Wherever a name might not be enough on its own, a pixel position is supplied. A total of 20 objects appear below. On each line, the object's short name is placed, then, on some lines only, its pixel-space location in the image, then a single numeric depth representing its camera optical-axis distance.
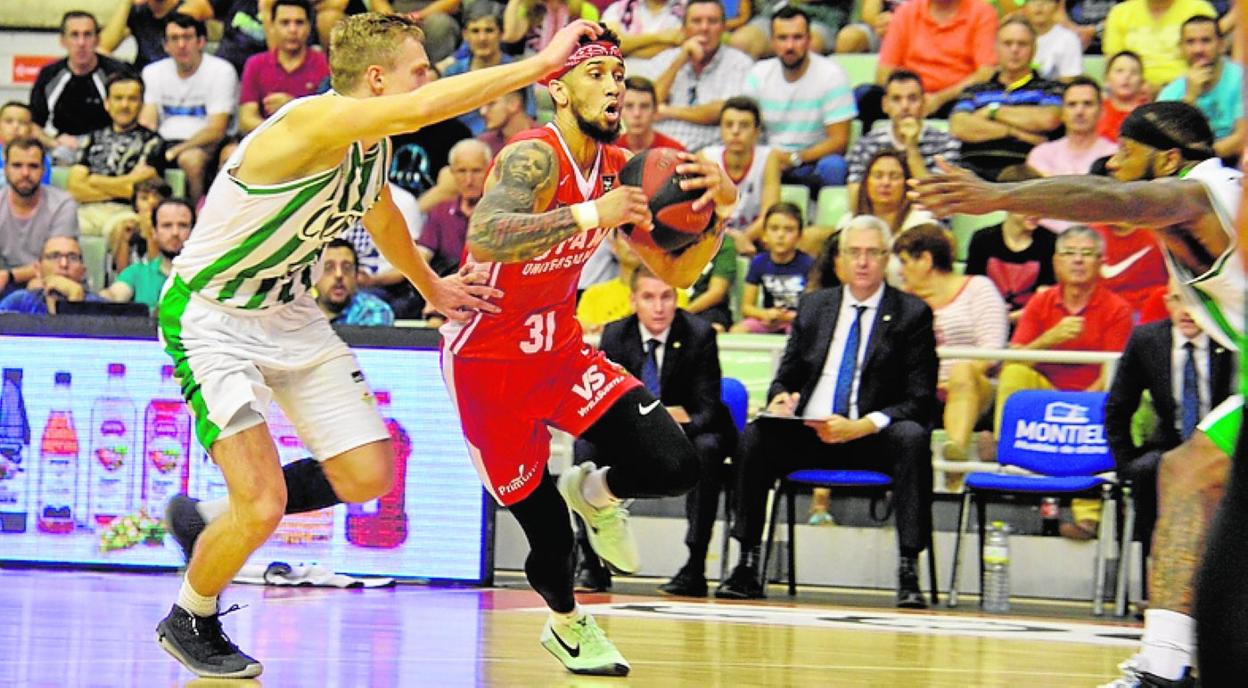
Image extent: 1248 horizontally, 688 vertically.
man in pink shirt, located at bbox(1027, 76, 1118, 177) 19.97
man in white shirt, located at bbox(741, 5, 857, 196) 22.11
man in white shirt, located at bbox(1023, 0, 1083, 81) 21.71
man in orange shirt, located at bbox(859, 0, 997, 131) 22.40
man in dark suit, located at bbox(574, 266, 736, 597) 17.95
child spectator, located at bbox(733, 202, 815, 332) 20.03
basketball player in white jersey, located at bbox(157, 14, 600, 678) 10.64
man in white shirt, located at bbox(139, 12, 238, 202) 25.06
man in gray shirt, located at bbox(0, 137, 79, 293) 22.77
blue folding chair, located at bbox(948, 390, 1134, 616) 17.51
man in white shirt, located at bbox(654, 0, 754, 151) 22.77
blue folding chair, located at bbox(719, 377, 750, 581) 18.63
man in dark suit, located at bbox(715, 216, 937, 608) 17.78
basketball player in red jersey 11.53
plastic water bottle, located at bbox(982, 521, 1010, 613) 17.45
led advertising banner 17.71
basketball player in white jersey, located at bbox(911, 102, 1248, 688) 9.41
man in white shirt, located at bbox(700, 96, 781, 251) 21.27
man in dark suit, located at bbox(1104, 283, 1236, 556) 16.55
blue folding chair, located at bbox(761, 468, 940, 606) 17.82
